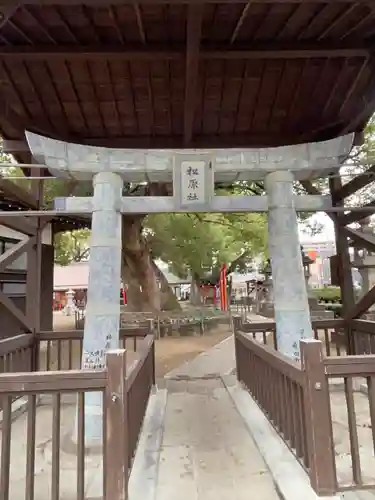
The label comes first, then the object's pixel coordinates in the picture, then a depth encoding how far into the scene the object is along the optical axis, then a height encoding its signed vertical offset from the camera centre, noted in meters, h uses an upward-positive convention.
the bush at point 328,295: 19.68 +0.03
